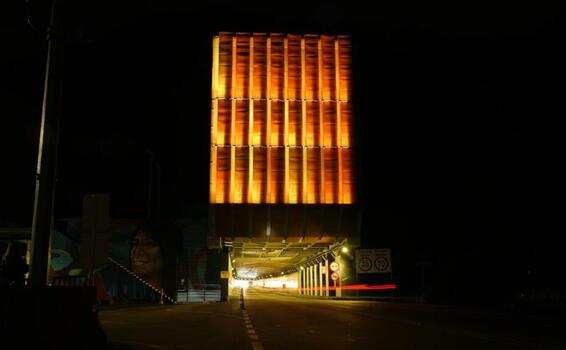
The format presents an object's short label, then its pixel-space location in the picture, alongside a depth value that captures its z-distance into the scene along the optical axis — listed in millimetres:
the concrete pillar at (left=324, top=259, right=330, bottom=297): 62100
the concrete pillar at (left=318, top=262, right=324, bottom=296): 70594
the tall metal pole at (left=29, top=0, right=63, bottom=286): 8055
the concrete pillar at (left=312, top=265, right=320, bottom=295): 76150
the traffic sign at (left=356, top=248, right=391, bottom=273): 47469
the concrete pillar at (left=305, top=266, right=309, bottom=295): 89012
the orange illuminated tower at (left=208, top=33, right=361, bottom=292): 53688
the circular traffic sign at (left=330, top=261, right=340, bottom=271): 58019
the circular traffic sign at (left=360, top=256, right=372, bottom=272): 47812
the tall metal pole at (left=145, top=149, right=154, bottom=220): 43562
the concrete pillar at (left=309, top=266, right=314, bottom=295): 81725
